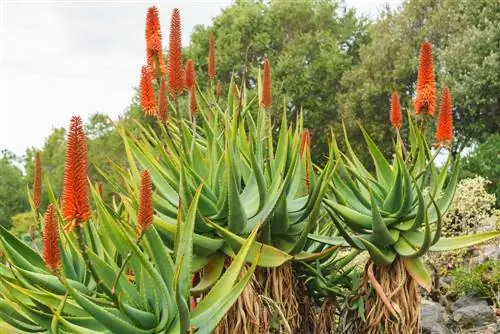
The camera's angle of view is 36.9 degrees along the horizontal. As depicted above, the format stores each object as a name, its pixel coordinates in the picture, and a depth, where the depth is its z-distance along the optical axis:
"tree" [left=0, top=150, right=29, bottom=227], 45.91
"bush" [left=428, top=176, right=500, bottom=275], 11.77
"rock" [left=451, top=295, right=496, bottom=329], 8.76
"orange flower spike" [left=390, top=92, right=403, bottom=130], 5.27
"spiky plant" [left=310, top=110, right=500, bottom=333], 4.89
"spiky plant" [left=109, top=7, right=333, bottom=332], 4.26
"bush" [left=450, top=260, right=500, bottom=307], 9.45
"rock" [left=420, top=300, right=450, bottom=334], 7.59
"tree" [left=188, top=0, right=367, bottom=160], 31.20
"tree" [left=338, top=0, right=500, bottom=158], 23.89
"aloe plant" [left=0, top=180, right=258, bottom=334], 3.24
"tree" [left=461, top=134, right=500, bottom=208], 17.83
